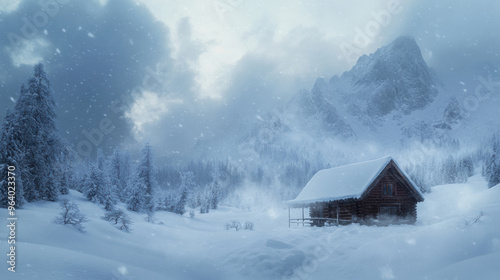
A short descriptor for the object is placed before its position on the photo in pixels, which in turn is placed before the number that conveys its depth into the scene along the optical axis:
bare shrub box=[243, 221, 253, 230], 34.84
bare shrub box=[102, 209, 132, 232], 21.48
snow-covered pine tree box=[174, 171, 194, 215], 56.59
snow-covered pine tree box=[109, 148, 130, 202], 57.80
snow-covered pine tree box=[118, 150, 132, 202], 77.43
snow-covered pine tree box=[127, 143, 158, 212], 44.19
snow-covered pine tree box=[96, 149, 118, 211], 36.28
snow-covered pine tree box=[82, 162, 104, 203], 37.56
